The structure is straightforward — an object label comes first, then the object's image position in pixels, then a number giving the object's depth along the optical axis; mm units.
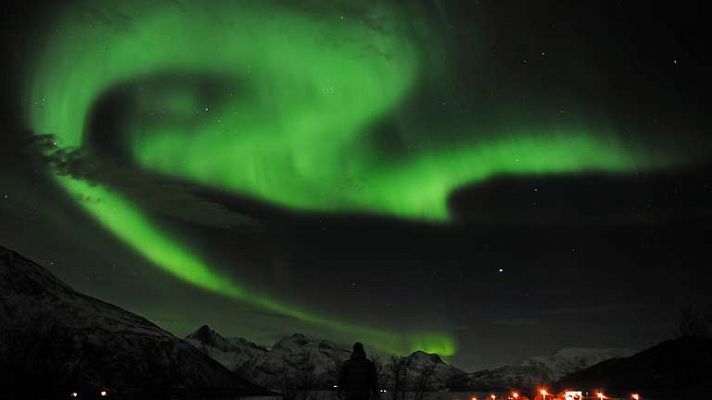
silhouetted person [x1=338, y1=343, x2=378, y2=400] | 11992
